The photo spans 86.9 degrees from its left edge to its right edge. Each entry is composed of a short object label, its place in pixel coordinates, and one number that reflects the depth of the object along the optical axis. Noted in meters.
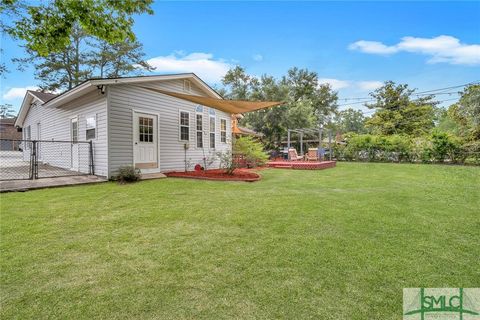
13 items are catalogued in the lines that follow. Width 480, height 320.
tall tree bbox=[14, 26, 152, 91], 19.64
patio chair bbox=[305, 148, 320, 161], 15.60
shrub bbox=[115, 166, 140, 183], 7.19
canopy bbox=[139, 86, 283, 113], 7.53
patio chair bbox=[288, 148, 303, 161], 15.42
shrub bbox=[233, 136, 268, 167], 8.92
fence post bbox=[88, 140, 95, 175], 8.14
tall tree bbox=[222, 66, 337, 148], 19.89
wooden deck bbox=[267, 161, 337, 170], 11.92
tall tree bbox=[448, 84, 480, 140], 13.70
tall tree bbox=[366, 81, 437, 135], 23.69
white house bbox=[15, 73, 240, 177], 7.66
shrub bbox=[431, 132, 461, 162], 13.83
